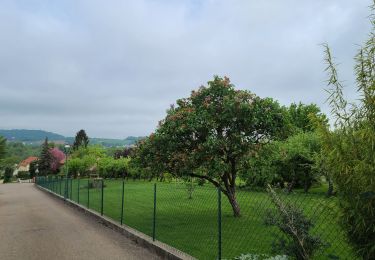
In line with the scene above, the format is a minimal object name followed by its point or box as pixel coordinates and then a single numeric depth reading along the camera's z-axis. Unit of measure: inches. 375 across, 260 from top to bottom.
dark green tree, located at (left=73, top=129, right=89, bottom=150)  4746.6
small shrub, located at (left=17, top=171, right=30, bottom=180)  4420.5
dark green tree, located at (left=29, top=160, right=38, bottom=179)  4166.8
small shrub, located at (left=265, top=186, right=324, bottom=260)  255.0
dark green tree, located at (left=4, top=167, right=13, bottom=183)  3907.0
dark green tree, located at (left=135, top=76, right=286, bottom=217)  540.4
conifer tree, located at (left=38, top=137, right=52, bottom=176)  4009.4
